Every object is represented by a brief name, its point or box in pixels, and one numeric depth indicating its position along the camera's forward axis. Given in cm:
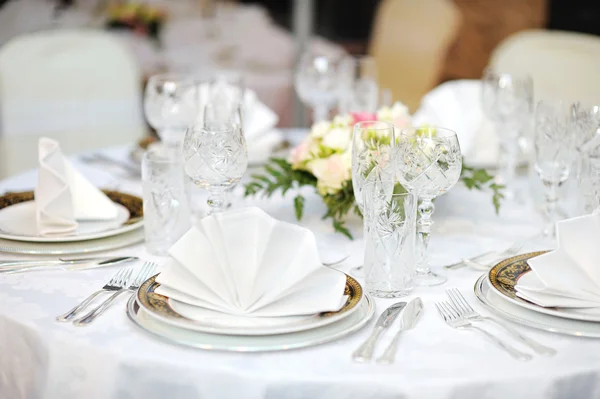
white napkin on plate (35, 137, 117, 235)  183
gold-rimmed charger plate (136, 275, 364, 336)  146
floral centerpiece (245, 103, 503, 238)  188
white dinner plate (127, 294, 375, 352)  144
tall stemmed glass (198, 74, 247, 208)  218
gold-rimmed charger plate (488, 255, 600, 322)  151
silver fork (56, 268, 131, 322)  155
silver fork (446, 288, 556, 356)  145
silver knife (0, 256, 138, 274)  172
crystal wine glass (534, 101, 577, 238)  187
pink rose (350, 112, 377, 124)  203
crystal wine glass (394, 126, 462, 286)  165
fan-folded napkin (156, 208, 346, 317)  152
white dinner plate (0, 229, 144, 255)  178
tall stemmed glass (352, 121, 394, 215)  166
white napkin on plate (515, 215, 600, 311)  154
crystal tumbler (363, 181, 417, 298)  163
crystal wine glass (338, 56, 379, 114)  247
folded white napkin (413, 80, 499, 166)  233
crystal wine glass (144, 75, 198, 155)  221
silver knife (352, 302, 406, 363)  143
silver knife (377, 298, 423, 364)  143
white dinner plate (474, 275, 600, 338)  150
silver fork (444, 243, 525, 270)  177
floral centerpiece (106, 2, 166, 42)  442
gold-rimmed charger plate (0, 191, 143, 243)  180
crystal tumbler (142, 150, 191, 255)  181
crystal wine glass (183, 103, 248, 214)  169
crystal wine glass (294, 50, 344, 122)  254
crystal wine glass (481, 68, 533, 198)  213
